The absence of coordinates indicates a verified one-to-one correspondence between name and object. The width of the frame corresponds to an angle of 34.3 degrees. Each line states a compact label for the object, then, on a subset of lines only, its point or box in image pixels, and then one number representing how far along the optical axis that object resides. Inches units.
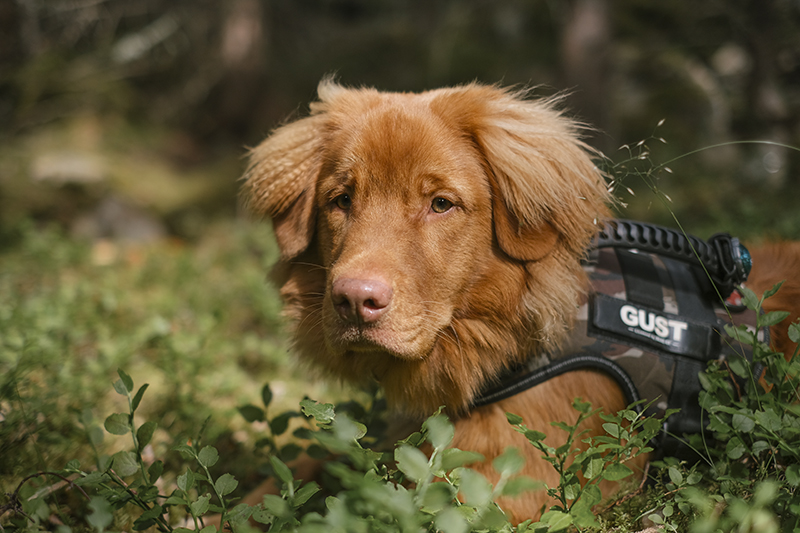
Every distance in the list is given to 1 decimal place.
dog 43.3
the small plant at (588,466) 38.1
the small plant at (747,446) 38.8
